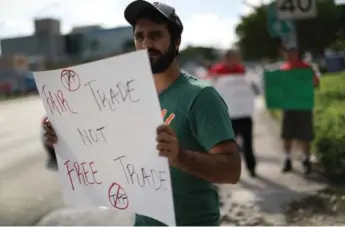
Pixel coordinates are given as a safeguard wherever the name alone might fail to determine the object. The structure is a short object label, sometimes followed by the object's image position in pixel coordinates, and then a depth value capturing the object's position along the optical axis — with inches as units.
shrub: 277.0
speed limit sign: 370.3
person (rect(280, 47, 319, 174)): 318.7
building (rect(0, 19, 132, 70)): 3176.7
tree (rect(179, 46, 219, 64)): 3844.5
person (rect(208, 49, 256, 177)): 329.7
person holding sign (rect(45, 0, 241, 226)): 89.9
